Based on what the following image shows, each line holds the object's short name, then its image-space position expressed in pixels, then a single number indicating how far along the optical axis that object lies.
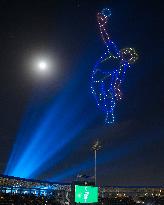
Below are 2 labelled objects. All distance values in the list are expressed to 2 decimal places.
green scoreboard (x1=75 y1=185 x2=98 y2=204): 37.12
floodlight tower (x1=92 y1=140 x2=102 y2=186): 54.52
